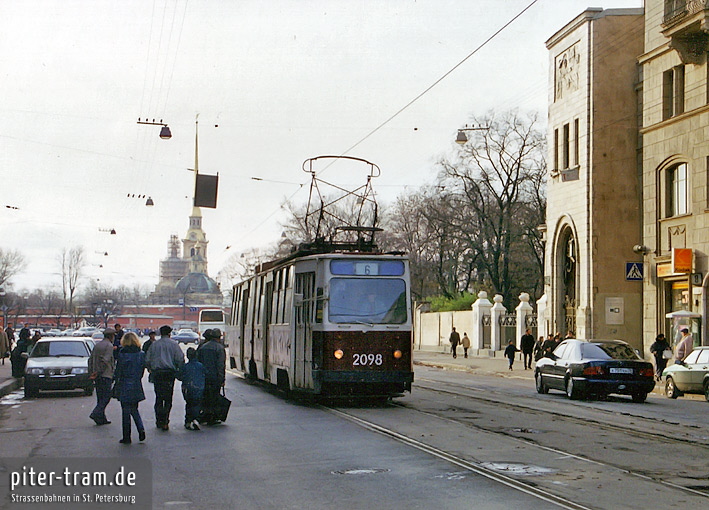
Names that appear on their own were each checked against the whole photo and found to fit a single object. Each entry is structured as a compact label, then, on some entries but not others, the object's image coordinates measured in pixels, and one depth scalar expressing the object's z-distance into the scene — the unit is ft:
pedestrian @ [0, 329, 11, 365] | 108.06
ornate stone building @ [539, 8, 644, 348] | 137.49
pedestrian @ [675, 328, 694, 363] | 91.25
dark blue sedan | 74.64
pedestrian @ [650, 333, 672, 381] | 99.45
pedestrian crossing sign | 102.78
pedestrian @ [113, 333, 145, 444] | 45.06
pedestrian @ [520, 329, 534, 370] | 133.90
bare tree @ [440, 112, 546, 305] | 207.10
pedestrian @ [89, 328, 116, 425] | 54.70
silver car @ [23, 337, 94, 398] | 80.53
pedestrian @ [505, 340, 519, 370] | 137.42
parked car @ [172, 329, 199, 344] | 303.68
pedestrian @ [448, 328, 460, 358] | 173.58
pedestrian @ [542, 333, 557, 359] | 114.01
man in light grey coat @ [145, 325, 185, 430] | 50.11
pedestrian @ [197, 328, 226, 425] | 52.65
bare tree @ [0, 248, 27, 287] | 323.57
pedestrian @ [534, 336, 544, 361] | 120.30
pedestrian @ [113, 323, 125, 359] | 92.43
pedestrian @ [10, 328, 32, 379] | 98.94
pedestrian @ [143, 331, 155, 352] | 65.49
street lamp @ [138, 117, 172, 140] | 98.52
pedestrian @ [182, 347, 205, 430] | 51.13
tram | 63.67
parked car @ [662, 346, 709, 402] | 77.77
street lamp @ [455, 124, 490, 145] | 141.94
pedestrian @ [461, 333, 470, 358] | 174.81
